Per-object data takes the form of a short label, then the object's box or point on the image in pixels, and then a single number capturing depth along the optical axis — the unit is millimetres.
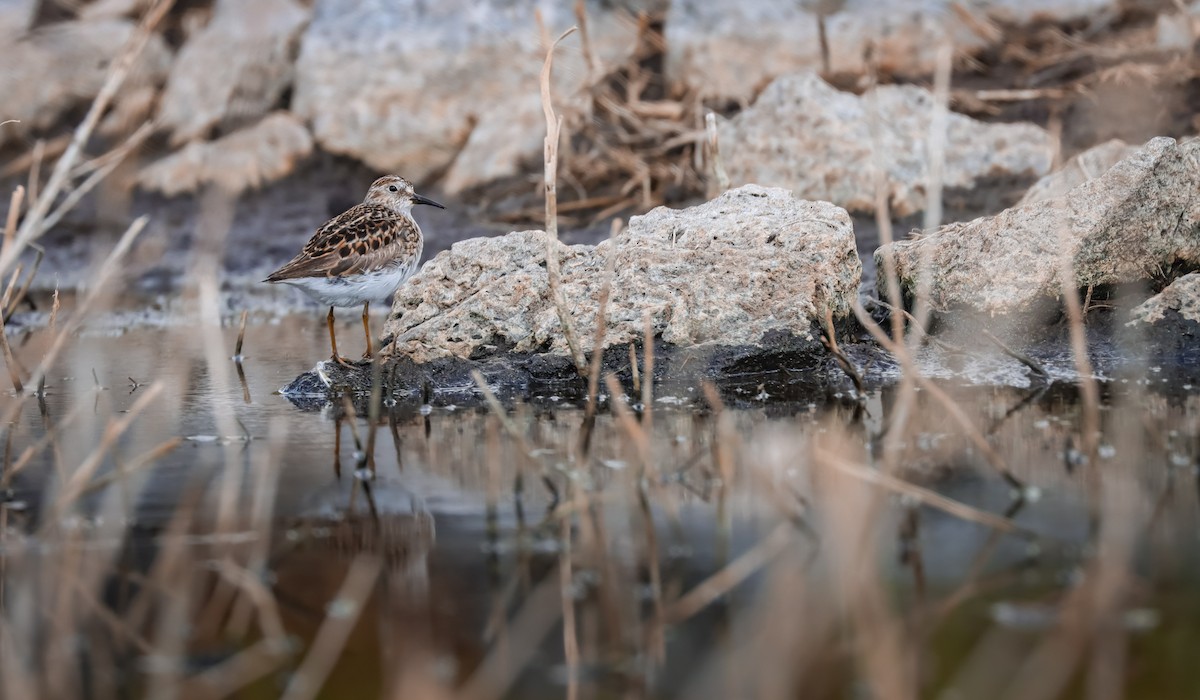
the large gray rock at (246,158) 24484
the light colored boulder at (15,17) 26625
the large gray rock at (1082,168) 17281
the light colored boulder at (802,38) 23469
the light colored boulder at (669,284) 14086
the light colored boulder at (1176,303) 13875
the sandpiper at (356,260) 14898
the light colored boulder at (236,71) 25297
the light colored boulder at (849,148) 20094
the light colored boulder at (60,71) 25984
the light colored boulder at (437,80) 24594
